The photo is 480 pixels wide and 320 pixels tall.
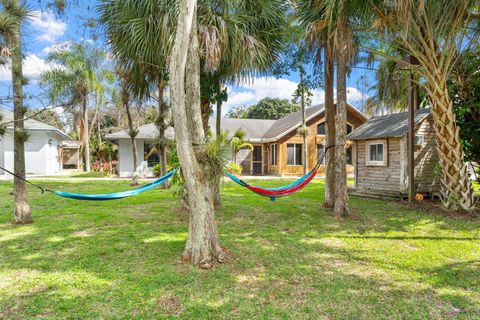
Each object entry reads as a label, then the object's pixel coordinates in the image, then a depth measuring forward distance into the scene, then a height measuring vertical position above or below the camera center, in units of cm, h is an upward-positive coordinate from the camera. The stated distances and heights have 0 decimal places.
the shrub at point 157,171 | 1489 -63
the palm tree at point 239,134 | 1100 +86
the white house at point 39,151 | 1897 +54
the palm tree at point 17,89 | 447 +129
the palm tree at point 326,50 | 691 +254
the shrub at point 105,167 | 1929 -61
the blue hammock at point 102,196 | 538 -66
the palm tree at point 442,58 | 675 +226
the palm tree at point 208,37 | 554 +233
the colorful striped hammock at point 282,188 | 561 -65
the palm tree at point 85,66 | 1752 +544
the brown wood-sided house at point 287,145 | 1914 +75
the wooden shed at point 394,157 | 952 -3
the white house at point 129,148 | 1762 +58
